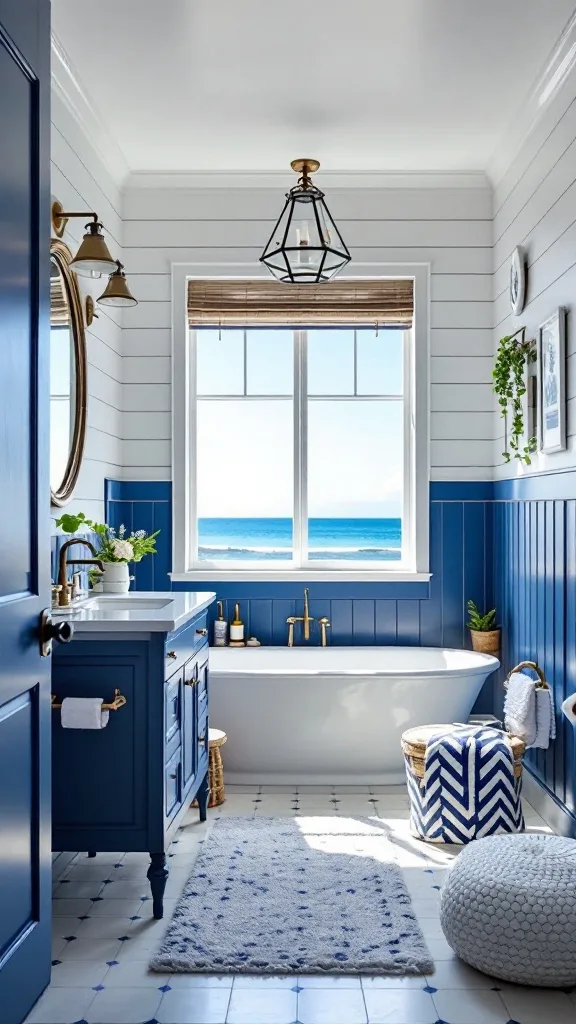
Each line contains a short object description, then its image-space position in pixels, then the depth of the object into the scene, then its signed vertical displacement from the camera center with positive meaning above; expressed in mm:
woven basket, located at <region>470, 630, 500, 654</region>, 4676 -603
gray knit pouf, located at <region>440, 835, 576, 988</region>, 2414 -1059
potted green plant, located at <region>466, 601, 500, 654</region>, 4680 -556
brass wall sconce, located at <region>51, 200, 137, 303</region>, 3400 +1025
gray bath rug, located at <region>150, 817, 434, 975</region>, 2578 -1233
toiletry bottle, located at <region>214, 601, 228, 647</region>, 4797 -571
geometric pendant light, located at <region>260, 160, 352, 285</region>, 3973 +1231
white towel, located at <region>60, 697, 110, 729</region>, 2723 -570
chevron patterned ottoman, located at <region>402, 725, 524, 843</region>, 3482 -1020
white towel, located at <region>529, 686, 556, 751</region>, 3561 -761
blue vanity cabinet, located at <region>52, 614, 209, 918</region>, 2793 -704
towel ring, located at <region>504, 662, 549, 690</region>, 3600 -583
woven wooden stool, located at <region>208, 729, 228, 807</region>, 3975 -1077
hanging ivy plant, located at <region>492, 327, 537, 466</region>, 4145 +707
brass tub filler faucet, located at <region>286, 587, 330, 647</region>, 4809 -523
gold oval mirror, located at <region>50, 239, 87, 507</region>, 3672 +625
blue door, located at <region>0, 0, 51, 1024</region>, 1898 +47
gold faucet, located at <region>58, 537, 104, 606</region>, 3199 -180
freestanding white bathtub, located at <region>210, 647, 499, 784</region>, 4090 -870
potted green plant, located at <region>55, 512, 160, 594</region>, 3945 -147
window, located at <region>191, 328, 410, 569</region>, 5016 +704
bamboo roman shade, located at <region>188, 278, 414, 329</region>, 4945 +1212
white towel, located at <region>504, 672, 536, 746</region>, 3566 -740
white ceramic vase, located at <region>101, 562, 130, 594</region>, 3949 -235
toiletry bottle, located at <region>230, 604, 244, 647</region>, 4797 -576
